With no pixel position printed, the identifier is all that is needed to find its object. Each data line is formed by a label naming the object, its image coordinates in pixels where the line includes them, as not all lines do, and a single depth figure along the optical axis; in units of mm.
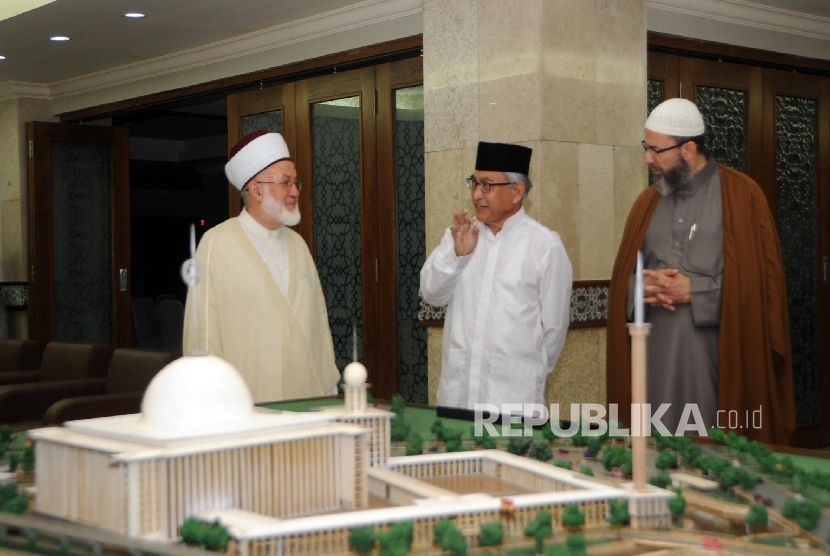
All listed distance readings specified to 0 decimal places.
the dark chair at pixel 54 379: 5887
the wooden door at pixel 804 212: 7332
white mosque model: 1731
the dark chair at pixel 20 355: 7137
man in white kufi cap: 3959
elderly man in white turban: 3902
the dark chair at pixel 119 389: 5188
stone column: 5520
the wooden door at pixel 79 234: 9734
